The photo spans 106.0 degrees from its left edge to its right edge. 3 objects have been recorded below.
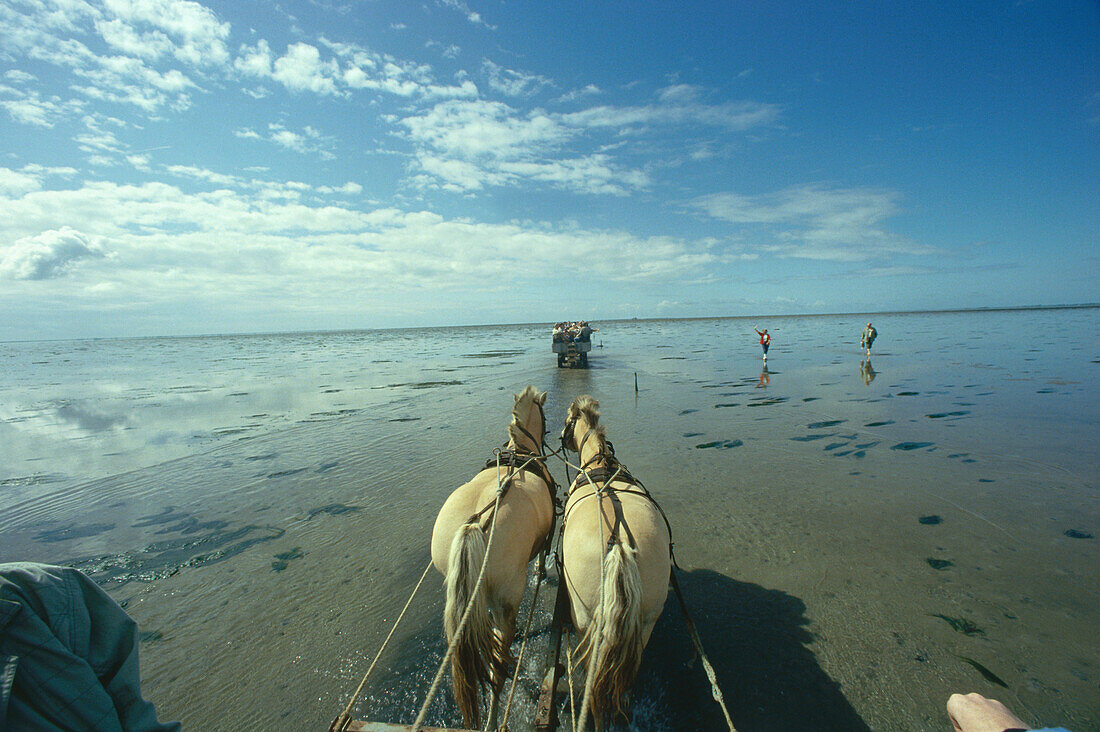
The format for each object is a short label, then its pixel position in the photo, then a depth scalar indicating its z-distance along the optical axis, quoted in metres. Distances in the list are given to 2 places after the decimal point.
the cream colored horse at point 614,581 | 2.53
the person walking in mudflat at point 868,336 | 22.75
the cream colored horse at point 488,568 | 2.78
